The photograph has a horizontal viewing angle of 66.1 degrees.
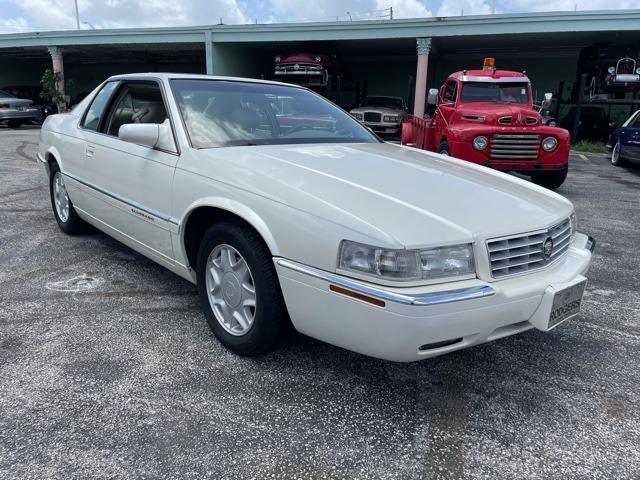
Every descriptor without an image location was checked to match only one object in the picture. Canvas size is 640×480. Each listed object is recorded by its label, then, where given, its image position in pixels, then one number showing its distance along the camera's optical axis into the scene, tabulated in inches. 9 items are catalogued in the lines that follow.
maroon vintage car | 646.5
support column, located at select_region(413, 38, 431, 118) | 585.3
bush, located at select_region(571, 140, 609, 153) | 570.4
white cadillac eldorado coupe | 78.6
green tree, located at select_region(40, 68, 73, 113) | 756.0
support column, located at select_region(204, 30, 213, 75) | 658.2
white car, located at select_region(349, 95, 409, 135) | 593.9
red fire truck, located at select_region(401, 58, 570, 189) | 293.0
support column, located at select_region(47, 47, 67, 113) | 757.3
